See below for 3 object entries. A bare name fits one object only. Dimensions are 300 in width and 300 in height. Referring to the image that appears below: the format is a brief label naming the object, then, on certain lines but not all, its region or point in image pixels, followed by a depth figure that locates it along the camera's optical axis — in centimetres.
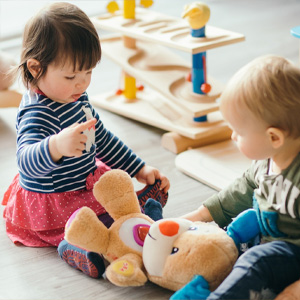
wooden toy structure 205
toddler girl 152
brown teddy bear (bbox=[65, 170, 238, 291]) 140
